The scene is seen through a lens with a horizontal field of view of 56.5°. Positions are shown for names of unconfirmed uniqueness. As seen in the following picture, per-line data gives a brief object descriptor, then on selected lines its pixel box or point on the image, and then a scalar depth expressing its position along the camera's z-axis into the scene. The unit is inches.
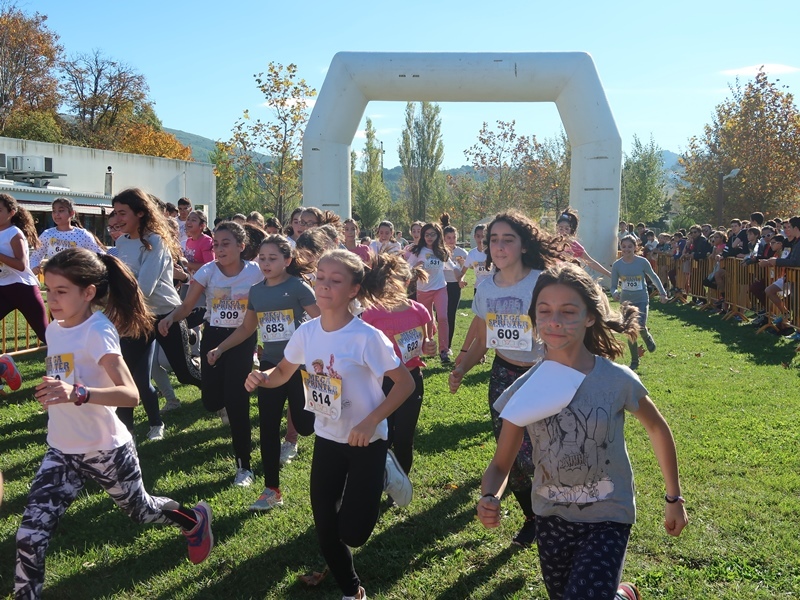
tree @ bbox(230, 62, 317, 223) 1074.1
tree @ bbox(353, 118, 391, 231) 2436.0
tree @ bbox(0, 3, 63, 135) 1898.4
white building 982.5
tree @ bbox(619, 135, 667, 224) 1955.0
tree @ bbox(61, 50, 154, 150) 2137.1
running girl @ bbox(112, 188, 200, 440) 237.8
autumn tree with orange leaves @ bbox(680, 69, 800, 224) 1330.0
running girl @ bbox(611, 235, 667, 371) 387.9
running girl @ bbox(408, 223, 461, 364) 403.5
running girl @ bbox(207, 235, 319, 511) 206.2
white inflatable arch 663.1
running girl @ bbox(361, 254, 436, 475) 195.0
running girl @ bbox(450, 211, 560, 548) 181.6
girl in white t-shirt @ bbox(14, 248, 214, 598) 130.6
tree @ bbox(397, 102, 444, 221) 2397.9
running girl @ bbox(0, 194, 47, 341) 291.4
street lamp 1233.3
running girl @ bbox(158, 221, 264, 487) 220.2
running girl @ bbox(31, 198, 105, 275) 341.7
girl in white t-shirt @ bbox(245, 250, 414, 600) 139.4
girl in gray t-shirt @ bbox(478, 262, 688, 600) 106.4
